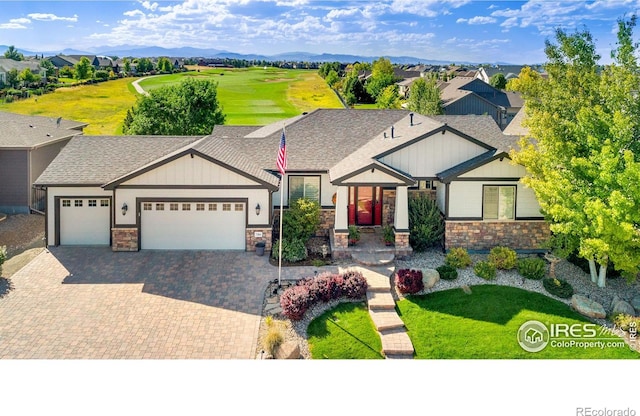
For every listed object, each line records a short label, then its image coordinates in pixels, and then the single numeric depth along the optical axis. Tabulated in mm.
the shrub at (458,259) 16172
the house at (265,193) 17219
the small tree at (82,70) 75000
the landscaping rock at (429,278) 14875
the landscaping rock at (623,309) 13195
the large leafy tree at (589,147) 12773
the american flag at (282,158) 14797
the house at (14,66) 63628
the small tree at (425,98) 42781
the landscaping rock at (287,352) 10969
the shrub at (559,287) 14445
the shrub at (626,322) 12414
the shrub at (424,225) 17667
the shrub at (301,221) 17969
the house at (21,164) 22000
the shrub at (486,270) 15461
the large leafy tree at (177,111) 32156
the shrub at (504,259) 16016
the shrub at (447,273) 15344
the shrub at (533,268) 15461
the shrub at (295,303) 12727
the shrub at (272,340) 11102
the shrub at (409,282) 14383
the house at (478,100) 49656
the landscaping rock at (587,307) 13316
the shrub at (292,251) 16797
